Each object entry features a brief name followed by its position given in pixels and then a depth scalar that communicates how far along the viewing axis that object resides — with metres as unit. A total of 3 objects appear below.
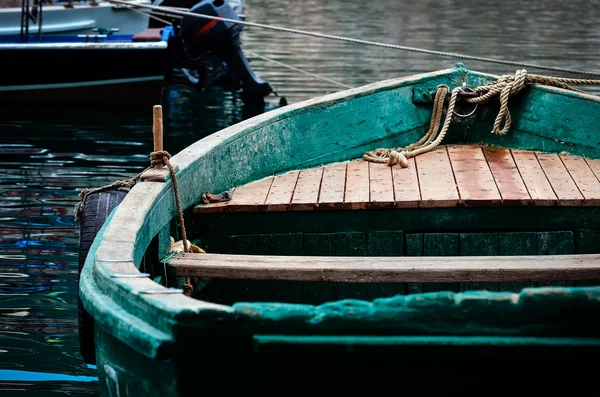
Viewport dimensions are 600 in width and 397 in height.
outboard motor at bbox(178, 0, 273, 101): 11.38
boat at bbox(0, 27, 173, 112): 11.52
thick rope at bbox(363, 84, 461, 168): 5.04
